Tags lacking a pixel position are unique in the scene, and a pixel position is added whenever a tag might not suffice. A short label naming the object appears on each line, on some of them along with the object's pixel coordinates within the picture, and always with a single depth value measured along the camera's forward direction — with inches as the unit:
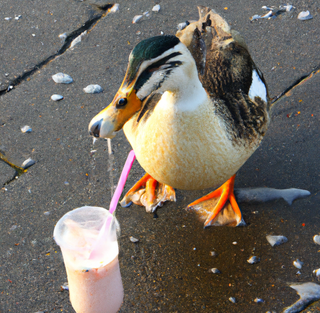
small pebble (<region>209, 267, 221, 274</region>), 97.0
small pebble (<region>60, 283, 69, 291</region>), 95.0
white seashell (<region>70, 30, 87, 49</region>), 167.9
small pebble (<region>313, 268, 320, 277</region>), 94.0
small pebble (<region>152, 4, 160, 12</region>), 179.2
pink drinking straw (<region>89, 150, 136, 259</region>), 74.2
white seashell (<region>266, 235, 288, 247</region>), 101.7
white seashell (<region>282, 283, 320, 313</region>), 88.5
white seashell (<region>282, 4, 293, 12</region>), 171.9
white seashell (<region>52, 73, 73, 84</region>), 151.5
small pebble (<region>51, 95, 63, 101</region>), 145.4
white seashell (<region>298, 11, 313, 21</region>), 166.5
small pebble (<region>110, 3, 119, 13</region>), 180.9
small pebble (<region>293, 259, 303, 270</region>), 96.3
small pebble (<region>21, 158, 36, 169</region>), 125.4
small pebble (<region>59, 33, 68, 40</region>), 170.0
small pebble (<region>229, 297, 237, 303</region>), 90.8
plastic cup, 74.3
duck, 73.9
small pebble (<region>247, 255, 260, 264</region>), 98.4
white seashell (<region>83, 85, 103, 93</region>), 147.5
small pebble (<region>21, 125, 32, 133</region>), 135.6
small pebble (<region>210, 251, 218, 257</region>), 100.7
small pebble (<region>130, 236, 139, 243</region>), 104.8
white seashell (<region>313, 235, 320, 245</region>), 101.0
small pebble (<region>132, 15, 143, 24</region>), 174.7
